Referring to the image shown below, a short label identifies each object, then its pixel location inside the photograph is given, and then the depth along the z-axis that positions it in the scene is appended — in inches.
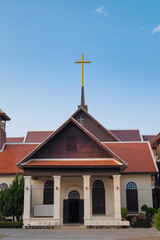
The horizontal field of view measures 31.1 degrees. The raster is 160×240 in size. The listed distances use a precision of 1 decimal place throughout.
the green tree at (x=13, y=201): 896.9
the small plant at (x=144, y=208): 1001.0
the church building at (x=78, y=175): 883.4
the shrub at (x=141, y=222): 872.9
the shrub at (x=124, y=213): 943.5
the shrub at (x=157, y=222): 726.9
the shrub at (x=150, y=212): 945.8
